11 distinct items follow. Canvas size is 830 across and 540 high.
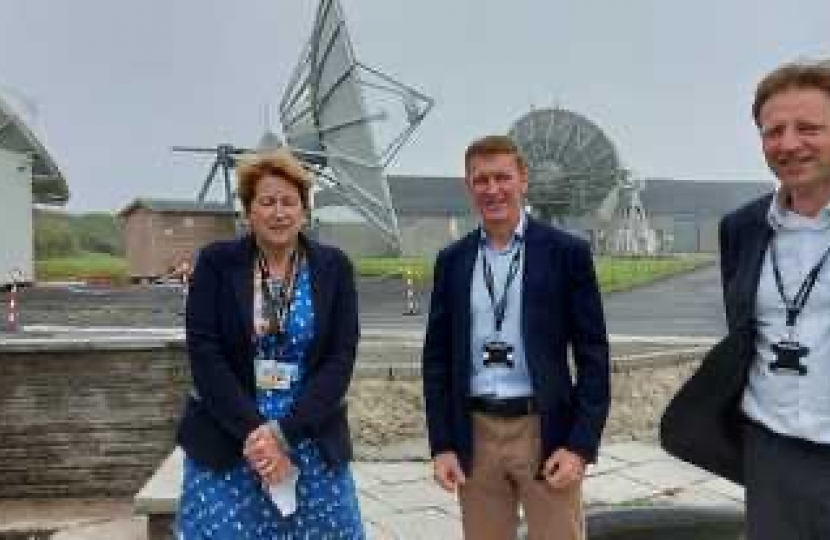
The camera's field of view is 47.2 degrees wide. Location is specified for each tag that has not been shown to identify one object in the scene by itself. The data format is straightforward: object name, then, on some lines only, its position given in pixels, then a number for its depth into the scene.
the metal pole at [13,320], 12.45
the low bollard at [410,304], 15.97
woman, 2.62
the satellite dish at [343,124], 25.08
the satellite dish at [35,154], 24.92
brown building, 28.25
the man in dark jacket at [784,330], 1.93
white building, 24.64
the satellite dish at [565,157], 37.66
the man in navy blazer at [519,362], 2.61
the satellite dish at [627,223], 46.31
